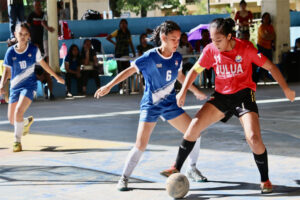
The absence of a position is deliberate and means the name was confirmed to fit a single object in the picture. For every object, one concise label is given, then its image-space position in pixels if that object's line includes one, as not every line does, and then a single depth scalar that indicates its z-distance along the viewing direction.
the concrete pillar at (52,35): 21.11
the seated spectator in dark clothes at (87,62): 20.31
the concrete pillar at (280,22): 23.28
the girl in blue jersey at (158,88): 6.95
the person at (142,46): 20.67
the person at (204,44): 21.32
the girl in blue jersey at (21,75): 10.14
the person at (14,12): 18.70
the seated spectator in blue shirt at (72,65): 20.09
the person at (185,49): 21.06
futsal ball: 6.37
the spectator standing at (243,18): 21.94
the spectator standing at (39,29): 19.34
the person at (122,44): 20.70
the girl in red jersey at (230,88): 6.61
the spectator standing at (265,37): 21.86
